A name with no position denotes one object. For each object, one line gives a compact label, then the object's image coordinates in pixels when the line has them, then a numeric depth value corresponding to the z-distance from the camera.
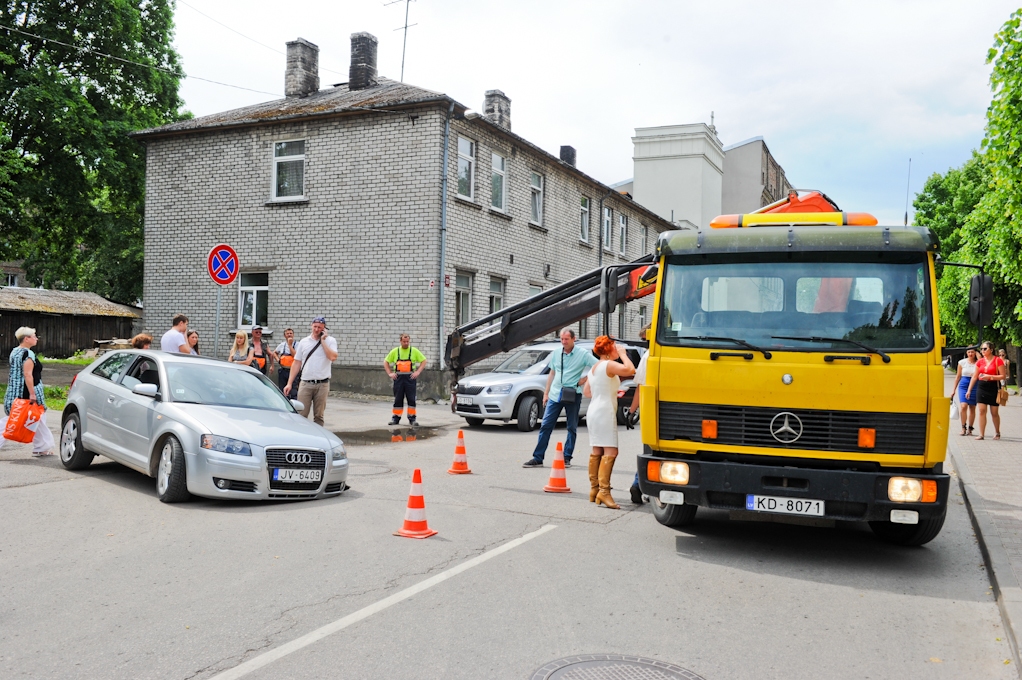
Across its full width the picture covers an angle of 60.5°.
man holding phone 13.33
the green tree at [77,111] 24.23
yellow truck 6.12
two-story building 20.92
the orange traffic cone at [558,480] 9.35
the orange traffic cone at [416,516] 6.94
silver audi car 8.04
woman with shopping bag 10.39
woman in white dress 8.57
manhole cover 4.11
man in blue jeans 11.69
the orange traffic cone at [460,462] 10.44
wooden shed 38.84
